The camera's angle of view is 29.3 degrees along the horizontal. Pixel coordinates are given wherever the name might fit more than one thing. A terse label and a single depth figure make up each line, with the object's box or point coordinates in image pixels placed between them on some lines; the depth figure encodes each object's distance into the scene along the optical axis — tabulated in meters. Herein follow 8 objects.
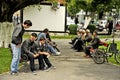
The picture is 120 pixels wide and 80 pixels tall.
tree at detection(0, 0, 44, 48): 11.99
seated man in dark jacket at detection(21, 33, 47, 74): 7.54
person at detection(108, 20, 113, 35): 23.20
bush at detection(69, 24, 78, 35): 21.98
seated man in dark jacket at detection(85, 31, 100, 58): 10.07
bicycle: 9.15
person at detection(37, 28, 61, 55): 10.73
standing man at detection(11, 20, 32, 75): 7.32
